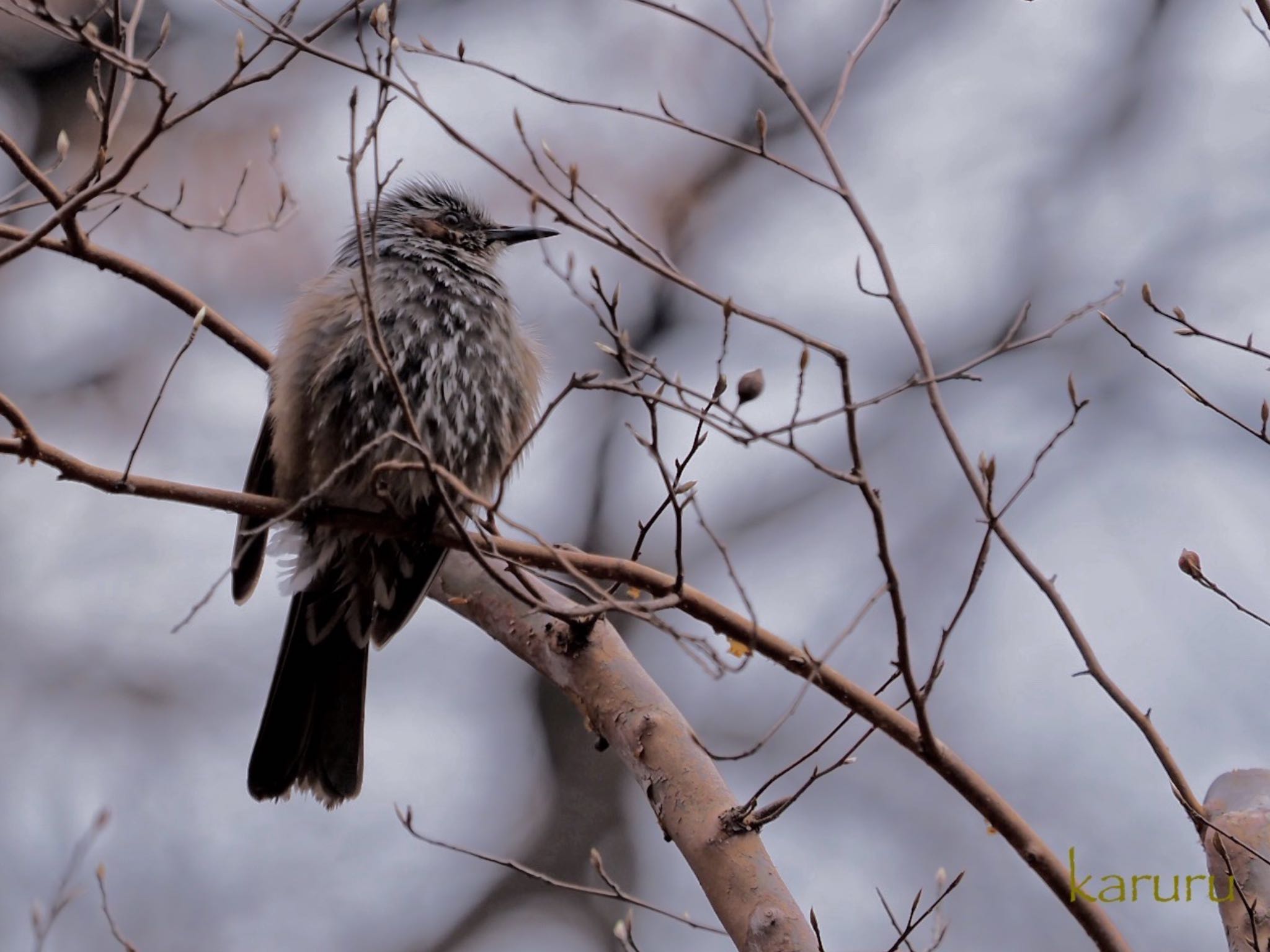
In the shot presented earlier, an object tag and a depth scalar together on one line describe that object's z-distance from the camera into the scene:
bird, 6.95
